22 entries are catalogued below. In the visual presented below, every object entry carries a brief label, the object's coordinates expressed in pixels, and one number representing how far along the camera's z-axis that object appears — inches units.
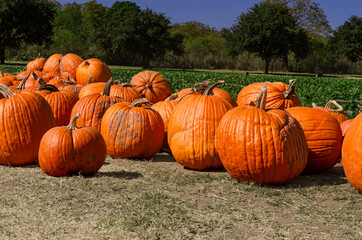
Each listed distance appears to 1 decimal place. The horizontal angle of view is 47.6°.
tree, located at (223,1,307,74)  2102.6
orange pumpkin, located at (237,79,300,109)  228.2
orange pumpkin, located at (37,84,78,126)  249.0
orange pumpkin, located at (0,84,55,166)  198.1
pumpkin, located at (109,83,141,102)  268.5
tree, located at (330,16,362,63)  2445.9
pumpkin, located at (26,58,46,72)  429.7
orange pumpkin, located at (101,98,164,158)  215.8
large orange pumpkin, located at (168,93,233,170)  194.2
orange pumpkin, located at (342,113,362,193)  156.8
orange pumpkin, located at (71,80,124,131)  233.8
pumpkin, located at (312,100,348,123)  248.2
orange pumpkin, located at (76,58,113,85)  347.6
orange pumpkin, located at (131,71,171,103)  309.1
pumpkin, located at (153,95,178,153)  239.8
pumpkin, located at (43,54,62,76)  392.5
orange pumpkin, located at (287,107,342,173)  191.5
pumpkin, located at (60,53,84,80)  380.8
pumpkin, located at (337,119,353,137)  222.6
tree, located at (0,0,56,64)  1822.1
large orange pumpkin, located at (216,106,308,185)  165.8
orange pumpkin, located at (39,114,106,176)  177.0
